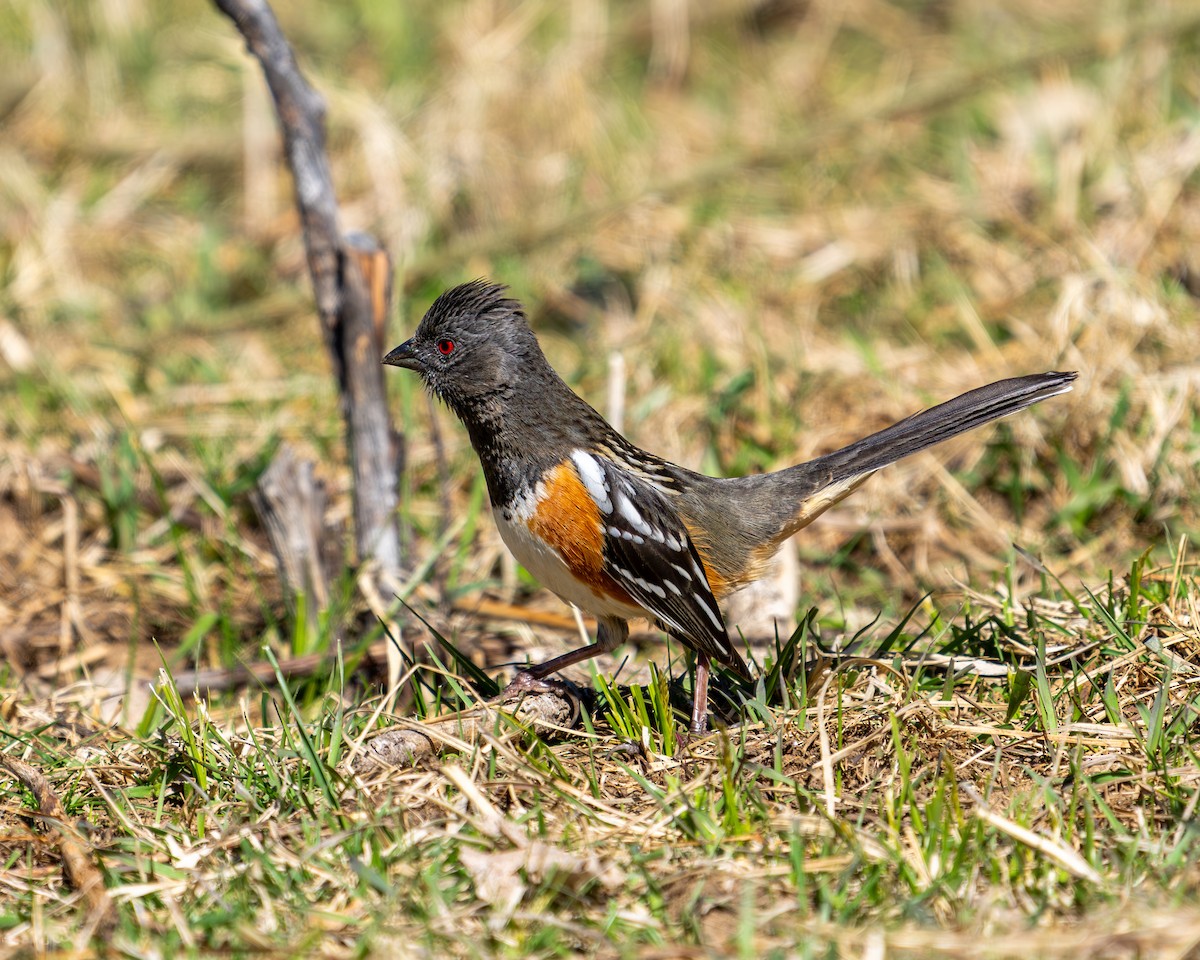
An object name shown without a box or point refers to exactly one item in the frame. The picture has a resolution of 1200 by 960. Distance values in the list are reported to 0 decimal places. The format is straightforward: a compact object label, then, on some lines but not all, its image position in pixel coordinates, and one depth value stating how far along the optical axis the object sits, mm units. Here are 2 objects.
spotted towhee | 7711
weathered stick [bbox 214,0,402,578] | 8836
